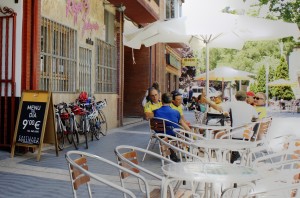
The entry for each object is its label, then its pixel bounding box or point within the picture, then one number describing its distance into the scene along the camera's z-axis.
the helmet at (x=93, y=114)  10.24
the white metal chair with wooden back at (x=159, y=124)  7.56
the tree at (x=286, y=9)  12.79
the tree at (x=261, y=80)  44.34
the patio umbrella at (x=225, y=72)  16.64
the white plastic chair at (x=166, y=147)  4.09
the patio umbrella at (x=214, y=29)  8.02
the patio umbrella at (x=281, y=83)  34.58
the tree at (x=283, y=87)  40.38
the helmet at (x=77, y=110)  9.50
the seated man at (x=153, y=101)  9.02
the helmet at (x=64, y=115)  8.95
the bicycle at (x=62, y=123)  8.89
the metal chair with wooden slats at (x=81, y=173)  2.77
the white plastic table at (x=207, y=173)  3.10
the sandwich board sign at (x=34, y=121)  7.78
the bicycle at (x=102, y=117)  11.20
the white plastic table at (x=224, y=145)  4.75
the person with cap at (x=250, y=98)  9.56
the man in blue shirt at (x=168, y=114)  7.62
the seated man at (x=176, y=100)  8.56
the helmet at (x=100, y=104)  11.14
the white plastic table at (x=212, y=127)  7.36
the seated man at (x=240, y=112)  7.71
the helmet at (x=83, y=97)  10.39
